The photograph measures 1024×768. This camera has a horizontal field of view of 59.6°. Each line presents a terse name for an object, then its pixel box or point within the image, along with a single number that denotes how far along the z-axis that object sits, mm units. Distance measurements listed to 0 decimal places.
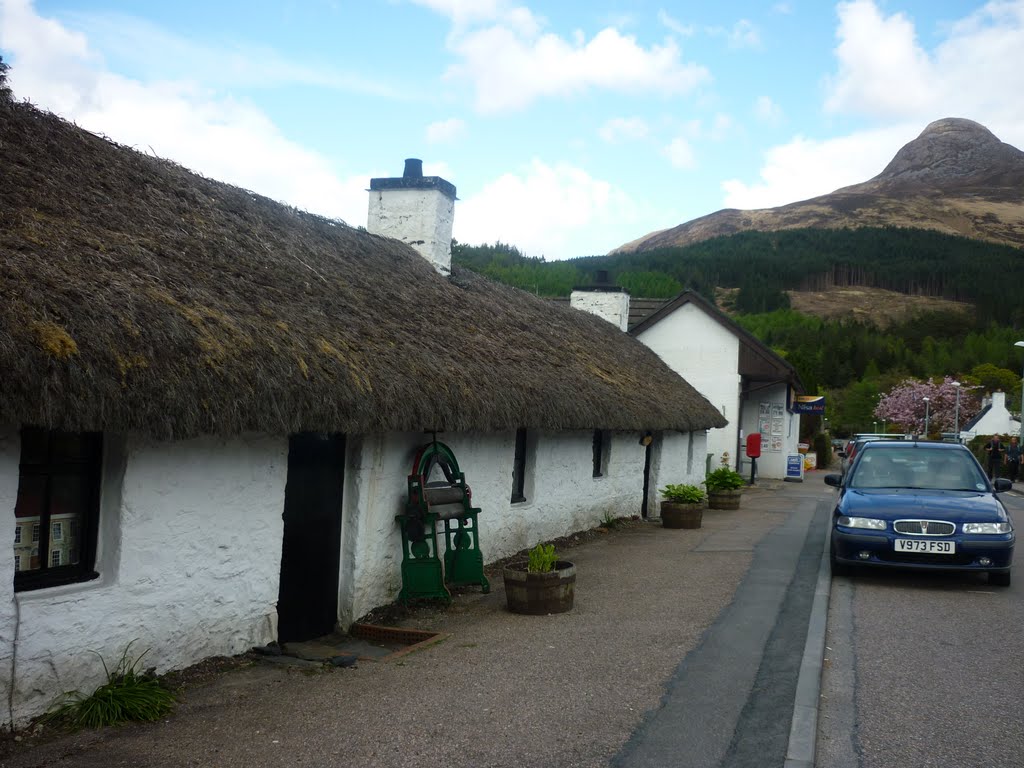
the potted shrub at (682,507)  16047
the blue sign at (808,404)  32500
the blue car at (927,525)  9766
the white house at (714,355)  27859
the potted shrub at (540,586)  8469
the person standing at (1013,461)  35969
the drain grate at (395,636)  7590
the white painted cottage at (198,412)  5227
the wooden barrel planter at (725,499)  20188
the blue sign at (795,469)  31703
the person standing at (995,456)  36062
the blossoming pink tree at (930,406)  77125
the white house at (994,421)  64438
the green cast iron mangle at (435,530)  8562
